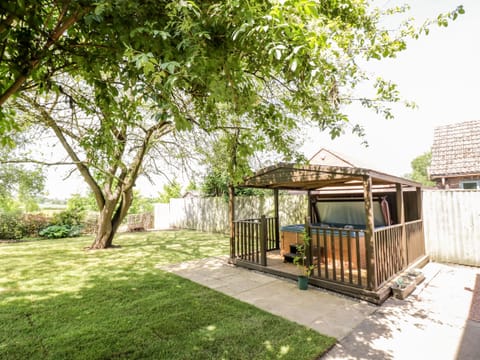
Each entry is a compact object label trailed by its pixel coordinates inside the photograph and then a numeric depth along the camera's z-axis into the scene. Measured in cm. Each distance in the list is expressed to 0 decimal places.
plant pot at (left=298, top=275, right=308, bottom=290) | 445
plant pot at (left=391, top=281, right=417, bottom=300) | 404
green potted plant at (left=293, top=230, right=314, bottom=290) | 446
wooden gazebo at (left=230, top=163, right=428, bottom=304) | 411
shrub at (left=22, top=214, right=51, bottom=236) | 1166
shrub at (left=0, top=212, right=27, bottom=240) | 1113
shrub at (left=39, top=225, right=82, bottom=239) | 1173
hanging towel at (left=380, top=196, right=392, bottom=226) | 620
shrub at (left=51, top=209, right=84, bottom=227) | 1246
